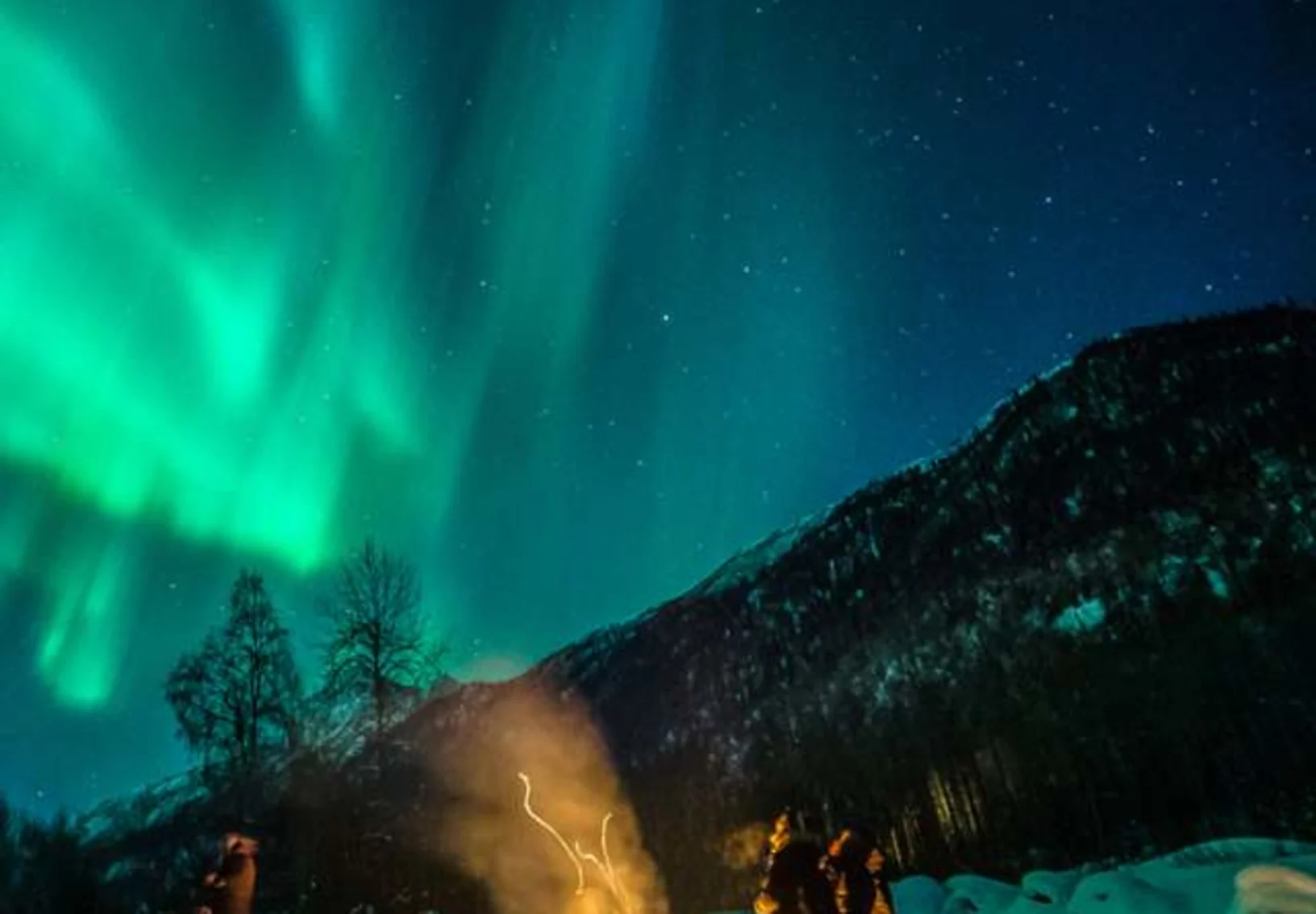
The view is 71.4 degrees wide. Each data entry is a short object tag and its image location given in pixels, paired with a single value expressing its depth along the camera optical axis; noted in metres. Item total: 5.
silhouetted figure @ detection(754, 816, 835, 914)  7.62
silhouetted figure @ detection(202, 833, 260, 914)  8.30
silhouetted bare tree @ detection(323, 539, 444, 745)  28.56
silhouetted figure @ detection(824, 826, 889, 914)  8.10
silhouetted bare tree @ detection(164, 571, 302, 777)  28.98
